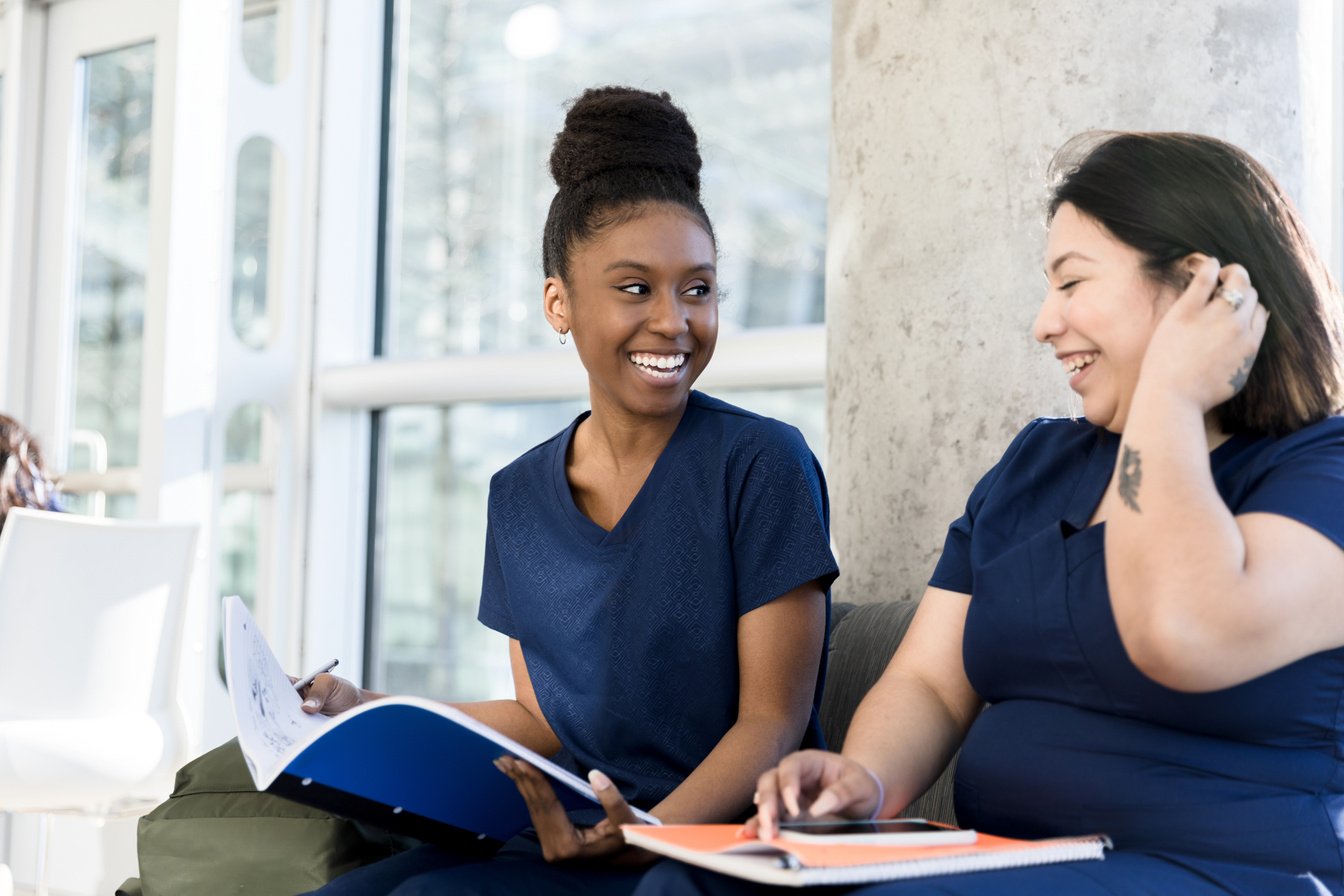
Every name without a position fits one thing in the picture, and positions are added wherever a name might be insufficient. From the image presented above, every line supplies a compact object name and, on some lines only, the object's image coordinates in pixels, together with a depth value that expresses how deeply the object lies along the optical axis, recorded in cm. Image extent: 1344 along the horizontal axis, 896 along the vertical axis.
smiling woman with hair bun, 168
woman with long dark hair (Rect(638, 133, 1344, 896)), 116
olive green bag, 177
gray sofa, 192
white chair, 315
